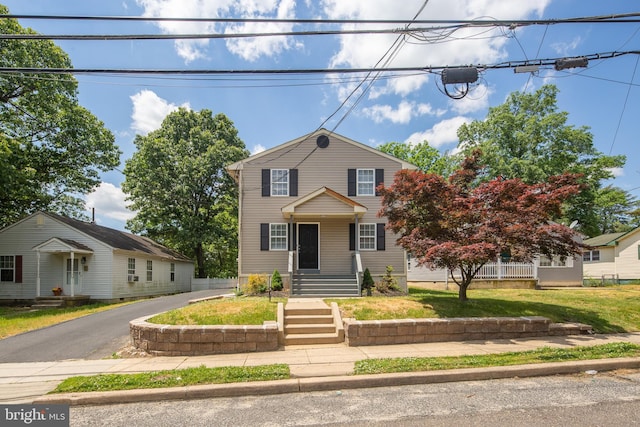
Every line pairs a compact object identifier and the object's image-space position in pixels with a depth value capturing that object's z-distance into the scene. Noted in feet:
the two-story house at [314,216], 50.72
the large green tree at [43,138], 59.41
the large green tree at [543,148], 91.20
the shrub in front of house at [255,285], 44.55
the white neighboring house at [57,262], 59.62
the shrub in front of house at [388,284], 46.34
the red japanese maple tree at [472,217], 29.07
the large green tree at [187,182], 91.40
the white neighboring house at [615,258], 83.51
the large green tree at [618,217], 130.82
